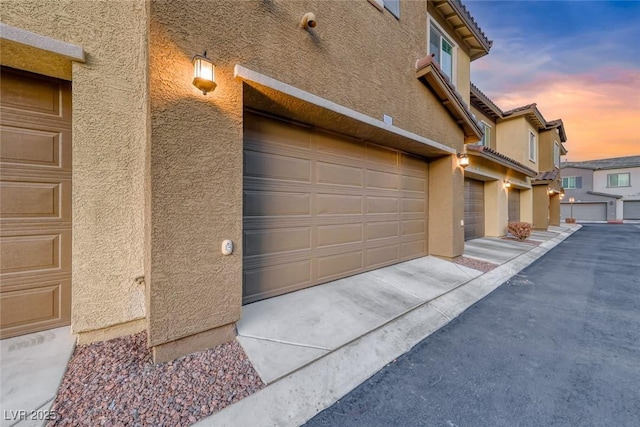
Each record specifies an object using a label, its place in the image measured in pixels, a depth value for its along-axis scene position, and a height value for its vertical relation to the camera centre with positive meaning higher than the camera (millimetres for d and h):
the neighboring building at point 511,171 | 10523 +2125
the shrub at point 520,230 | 10648 -814
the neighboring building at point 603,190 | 28281 +2860
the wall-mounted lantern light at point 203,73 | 2510 +1513
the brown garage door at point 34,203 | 2584 +121
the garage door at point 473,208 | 10152 +178
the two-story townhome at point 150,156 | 2471 +681
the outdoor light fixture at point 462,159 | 6705 +1528
